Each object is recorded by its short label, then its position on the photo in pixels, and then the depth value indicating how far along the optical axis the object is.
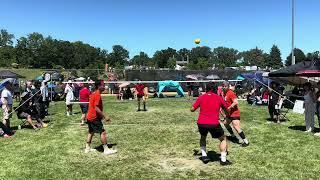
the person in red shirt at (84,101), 10.38
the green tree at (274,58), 83.35
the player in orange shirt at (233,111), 7.47
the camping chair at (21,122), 9.76
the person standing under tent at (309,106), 9.17
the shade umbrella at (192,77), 25.03
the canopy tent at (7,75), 22.28
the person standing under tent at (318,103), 9.00
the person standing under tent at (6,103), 9.18
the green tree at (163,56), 88.25
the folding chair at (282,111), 10.68
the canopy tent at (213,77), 26.18
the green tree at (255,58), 94.14
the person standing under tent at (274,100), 10.68
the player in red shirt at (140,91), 13.66
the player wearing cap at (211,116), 6.07
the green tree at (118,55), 99.07
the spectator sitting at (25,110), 9.69
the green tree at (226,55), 101.69
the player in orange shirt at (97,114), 6.92
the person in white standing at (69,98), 12.62
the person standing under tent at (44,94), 12.19
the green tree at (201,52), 110.79
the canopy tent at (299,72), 13.26
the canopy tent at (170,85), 21.30
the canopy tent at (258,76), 21.49
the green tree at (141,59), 96.09
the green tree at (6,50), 71.49
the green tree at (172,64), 76.04
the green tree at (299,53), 82.52
